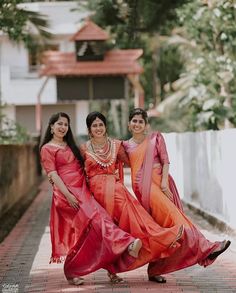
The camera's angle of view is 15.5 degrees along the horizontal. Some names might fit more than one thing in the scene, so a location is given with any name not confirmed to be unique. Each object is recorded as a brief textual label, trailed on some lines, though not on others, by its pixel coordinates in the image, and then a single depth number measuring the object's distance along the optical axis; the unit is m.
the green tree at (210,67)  19.09
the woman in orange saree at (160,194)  8.22
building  31.30
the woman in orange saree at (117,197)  8.09
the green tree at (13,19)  15.23
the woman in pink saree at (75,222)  8.15
